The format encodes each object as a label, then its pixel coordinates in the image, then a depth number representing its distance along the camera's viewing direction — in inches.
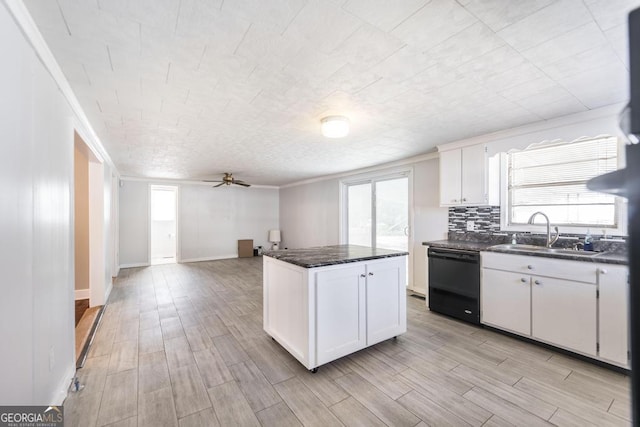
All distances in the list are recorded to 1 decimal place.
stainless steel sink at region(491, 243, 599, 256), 100.4
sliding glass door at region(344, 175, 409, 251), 190.1
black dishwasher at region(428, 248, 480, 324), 122.1
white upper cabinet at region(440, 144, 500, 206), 130.3
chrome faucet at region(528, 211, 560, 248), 113.9
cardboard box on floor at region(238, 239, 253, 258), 314.7
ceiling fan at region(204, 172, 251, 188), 225.8
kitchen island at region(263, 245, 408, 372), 87.4
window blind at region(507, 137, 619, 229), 107.0
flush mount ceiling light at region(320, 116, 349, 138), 103.5
